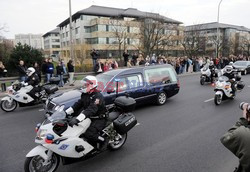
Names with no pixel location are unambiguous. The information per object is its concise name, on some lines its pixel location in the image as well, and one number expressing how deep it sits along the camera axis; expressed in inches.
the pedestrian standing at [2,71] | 512.7
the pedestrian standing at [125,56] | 745.0
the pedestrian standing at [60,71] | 547.2
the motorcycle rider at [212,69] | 590.4
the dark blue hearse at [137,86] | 253.1
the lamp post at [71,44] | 719.4
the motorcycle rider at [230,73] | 371.0
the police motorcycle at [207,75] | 579.8
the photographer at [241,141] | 85.0
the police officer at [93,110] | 153.9
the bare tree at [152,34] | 1360.7
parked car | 823.5
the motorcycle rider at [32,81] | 328.5
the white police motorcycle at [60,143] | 136.6
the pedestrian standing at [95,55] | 655.6
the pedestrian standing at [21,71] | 479.2
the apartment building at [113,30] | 1401.3
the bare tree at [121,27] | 1774.1
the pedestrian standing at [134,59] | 781.0
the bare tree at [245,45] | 2571.4
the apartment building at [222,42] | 1964.8
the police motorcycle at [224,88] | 345.2
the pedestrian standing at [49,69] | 538.0
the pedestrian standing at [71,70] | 570.3
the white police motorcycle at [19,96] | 320.8
